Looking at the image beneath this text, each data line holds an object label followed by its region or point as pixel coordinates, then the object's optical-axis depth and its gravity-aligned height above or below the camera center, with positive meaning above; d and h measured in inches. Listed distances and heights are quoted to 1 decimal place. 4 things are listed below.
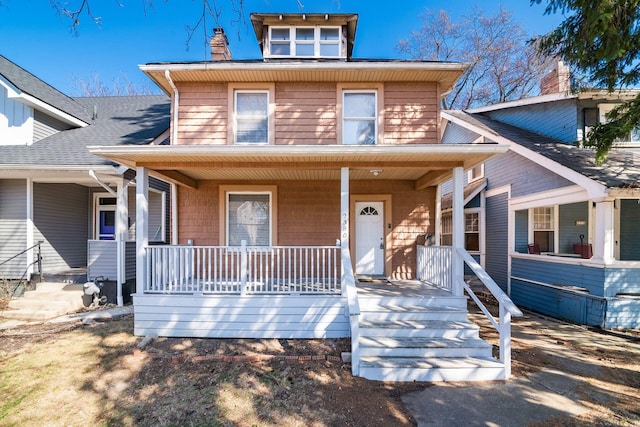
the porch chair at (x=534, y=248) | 338.0 -39.8
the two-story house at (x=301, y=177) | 220.2 +33.7
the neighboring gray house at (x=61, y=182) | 306.0 +34.5
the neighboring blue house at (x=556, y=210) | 255.9 +2.7
